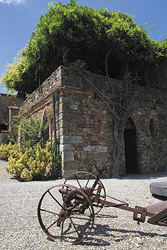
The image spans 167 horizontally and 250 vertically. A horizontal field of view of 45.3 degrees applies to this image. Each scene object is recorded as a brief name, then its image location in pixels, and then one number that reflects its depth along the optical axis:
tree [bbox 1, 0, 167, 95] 7.10
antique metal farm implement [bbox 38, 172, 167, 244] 2.29
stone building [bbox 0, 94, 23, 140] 17.10
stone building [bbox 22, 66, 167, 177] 6.67
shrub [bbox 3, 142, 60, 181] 6.36
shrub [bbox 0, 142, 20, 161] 11.98
